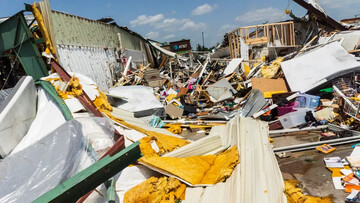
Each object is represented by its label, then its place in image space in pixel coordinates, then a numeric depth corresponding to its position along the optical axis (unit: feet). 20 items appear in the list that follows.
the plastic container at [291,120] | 18.99
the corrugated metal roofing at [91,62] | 28.37
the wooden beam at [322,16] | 40.09
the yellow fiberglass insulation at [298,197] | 9.85
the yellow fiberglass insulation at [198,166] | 11.07
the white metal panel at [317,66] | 23.17
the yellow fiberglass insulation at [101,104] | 19.39
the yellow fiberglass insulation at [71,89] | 16.97
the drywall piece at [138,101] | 23.72
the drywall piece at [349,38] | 30.50
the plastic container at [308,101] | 21.33
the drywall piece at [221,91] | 28.91
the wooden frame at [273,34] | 43.11
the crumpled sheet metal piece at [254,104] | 21.90
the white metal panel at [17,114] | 10.70
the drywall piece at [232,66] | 35.77
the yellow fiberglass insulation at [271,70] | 29.19
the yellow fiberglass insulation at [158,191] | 10.21
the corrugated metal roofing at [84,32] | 28.43
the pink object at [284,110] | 20.48
